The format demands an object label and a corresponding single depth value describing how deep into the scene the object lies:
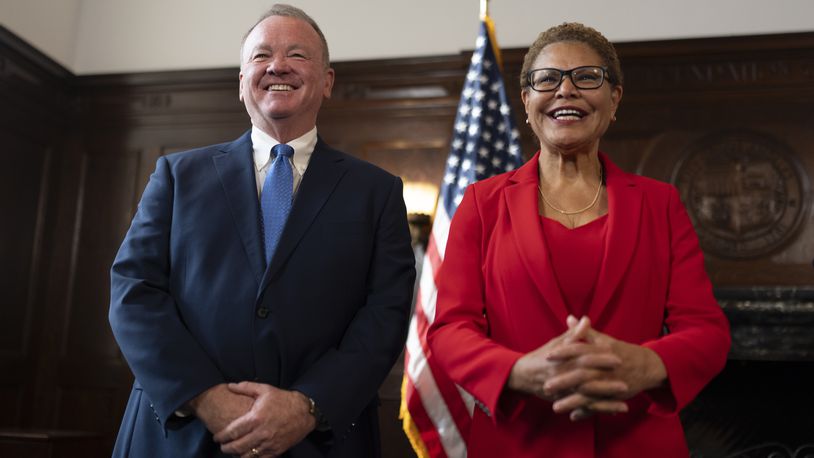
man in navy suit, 1.86
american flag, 2.74
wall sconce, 5.54
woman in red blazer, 1.62
